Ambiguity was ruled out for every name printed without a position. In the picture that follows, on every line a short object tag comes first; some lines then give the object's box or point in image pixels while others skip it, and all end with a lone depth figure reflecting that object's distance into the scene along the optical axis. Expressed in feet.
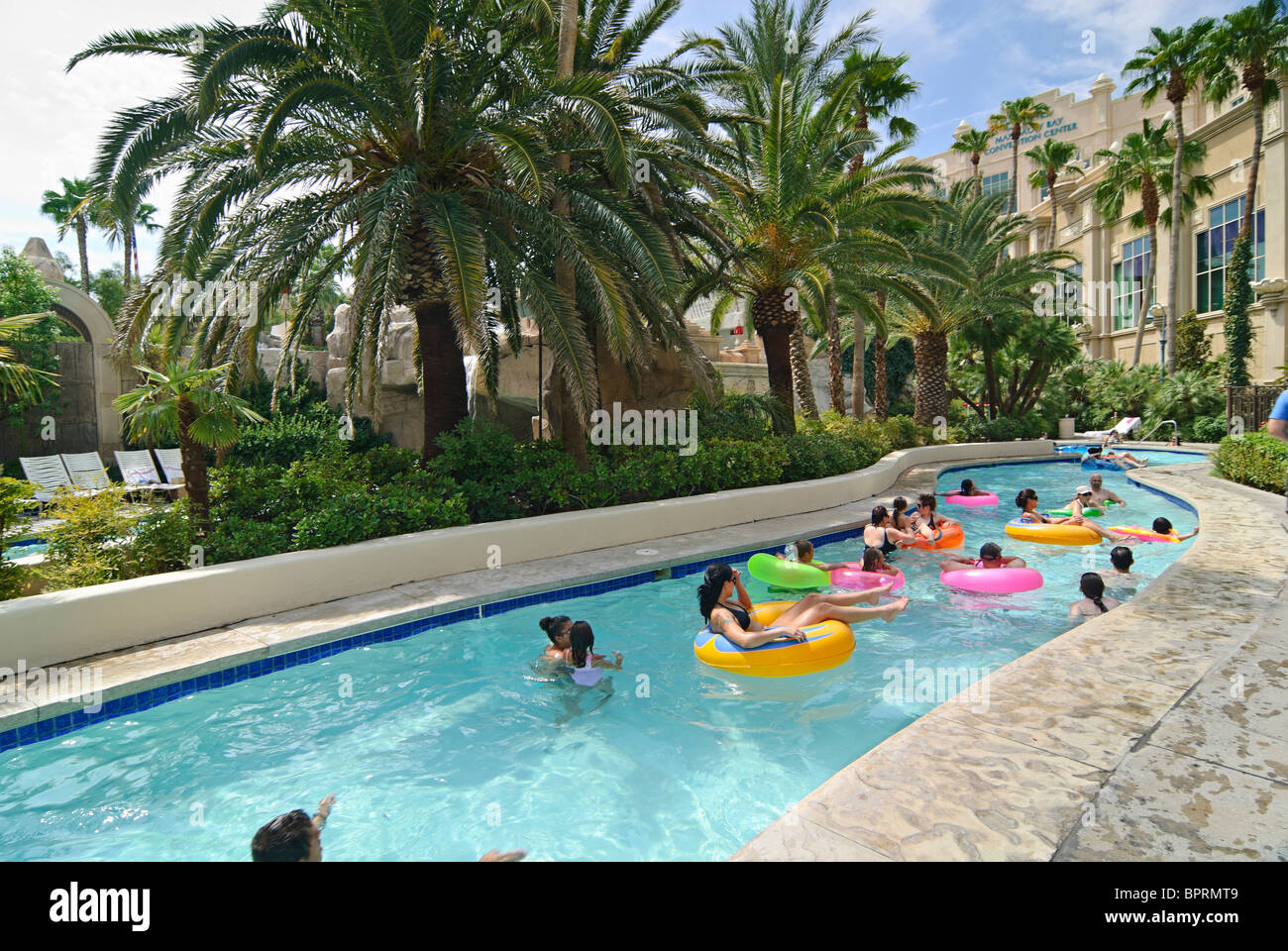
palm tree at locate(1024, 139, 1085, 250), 131.13
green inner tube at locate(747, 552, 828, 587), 28.60
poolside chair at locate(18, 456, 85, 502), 45.75
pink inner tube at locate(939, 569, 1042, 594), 27.37
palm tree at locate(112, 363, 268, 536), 23.39
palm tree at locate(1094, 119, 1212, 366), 99.60
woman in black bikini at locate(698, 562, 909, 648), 20.61
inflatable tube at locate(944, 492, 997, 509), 48.08
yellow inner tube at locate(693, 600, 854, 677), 20.35
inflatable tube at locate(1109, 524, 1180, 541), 34.63
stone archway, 54.39
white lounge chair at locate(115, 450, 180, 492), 48.54
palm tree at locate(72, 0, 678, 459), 27.45
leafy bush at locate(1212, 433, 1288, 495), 41.27
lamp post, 102.63
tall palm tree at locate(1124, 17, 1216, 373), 90.53
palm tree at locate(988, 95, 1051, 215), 138.10
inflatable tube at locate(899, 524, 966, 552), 34.65
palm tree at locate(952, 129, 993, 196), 130.11
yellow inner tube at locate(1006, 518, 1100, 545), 35.19
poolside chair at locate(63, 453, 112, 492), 46.20
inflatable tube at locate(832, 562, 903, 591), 27.61
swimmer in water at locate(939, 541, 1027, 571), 28.55
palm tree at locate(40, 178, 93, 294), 125.18
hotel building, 84.02
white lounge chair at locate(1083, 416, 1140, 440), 81.61
